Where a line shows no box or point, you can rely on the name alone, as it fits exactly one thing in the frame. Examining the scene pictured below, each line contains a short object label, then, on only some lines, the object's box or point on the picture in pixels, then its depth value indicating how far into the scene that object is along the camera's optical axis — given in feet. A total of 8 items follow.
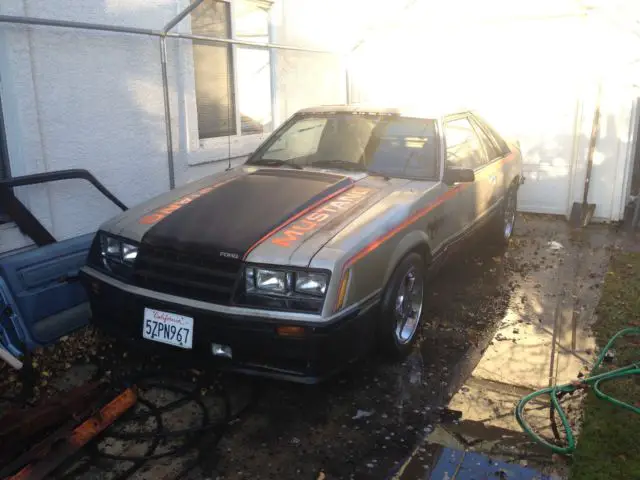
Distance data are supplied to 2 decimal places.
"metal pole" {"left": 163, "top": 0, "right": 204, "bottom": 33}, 16.93
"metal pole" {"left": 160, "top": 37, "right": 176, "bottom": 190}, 17.35
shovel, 24.04
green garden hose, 9.96
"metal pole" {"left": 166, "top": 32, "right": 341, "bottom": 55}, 18.31
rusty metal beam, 8.89
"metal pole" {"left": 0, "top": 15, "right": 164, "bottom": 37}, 13.24
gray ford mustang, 10.25
